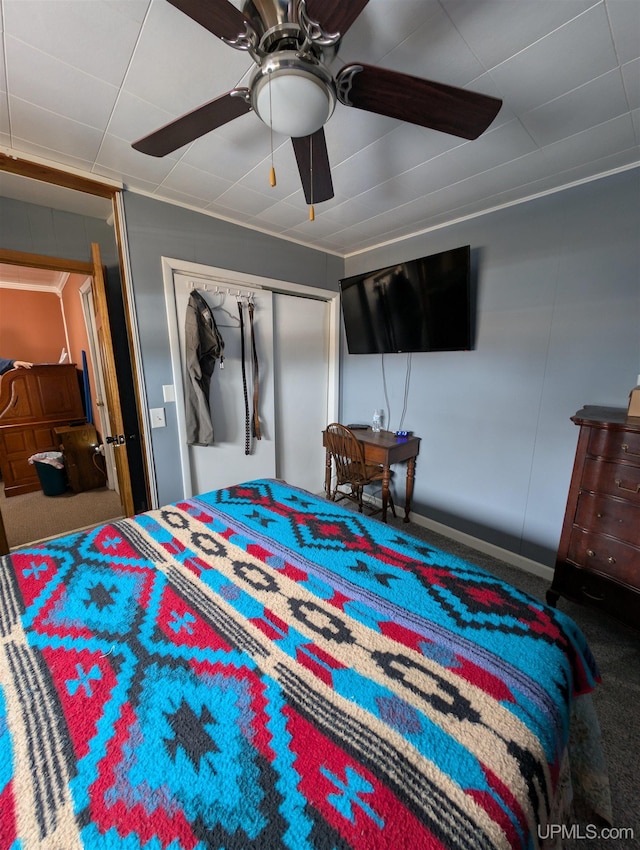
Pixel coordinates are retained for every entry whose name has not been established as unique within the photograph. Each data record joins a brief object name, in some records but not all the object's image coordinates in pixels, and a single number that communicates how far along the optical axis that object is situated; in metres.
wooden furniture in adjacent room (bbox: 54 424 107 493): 3.27
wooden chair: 2.61
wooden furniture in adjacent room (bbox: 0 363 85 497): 3.31
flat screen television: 2.18
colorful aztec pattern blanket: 0.51
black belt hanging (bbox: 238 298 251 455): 2.64
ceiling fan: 0.77
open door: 1.90
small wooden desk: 2.47
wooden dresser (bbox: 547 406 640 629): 1.44
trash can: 3.24
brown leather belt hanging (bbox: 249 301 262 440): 2.66
